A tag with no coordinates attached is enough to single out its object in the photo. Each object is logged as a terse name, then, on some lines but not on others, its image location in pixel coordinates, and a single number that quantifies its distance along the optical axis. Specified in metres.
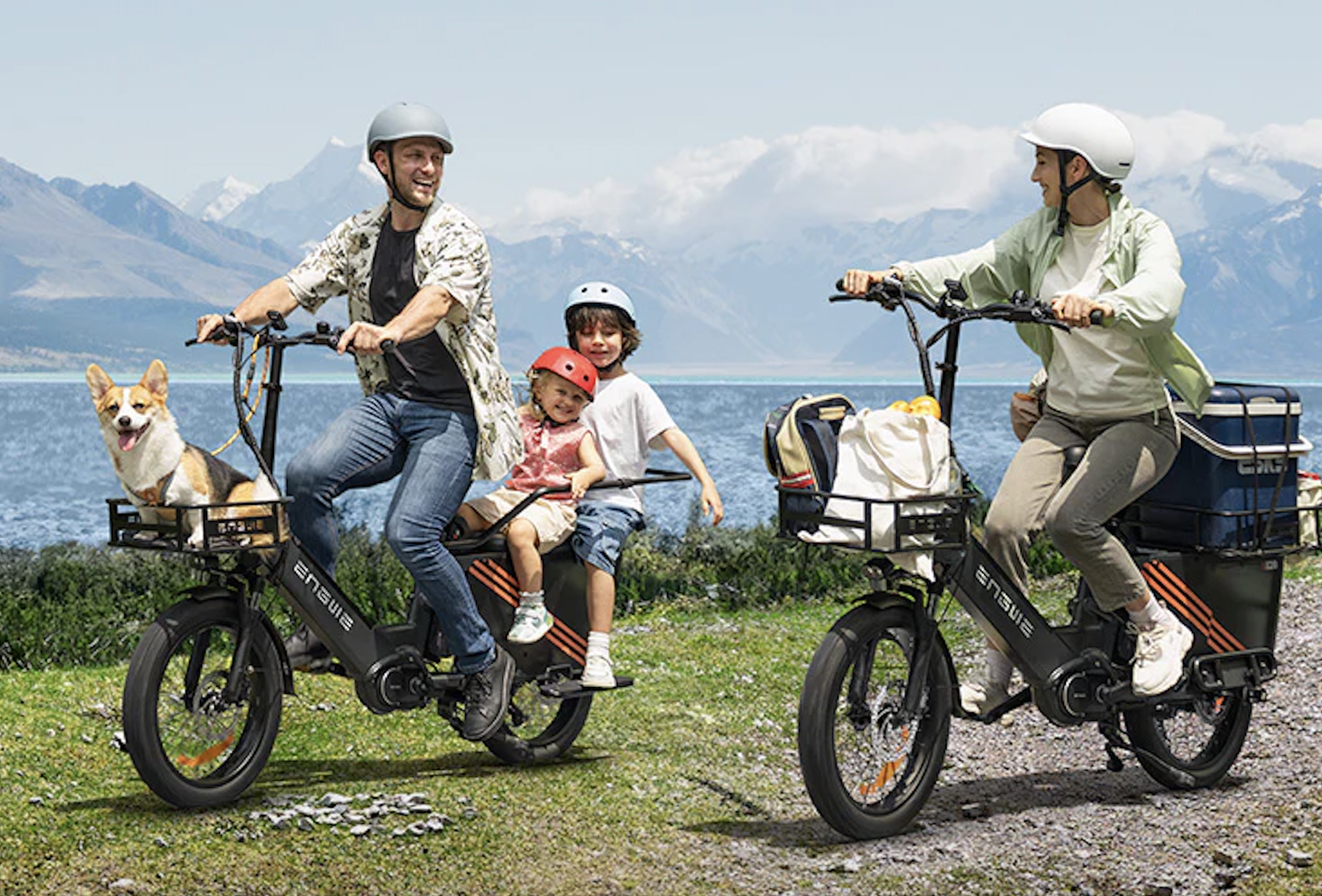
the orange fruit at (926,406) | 5.27
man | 5.81
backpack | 5.29
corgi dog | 5.30
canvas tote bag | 5.17
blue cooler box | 6.03
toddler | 6.26
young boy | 6.41
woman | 5.67
